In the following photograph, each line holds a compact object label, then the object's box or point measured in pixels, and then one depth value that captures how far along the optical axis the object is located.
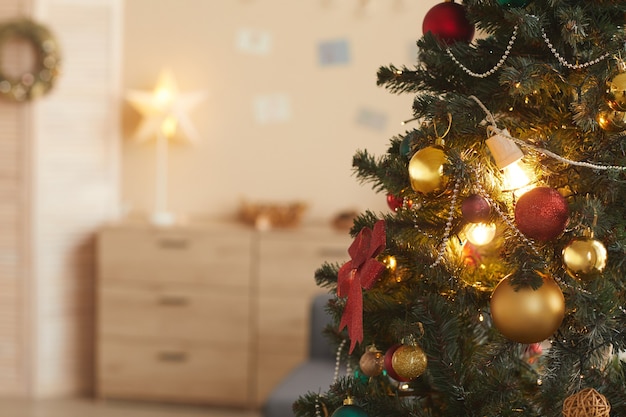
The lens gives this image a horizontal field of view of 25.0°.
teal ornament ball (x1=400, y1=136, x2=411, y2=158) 1.83
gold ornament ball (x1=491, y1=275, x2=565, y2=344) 1.64
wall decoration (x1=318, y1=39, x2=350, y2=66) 5.26
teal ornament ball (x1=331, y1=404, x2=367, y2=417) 1.76
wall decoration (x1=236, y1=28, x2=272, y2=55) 5.35
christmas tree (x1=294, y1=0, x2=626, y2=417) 1.67
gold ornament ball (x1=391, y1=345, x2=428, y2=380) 1.76
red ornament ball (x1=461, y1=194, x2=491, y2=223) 1.72
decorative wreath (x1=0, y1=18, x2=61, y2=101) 4.97
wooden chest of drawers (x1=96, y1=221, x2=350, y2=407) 4.90
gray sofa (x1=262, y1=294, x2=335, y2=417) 3.71
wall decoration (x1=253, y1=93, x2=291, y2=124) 5.37
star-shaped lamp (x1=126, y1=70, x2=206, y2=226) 5.26
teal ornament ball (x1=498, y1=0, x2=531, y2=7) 1.75
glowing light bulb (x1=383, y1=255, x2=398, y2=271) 1.83
